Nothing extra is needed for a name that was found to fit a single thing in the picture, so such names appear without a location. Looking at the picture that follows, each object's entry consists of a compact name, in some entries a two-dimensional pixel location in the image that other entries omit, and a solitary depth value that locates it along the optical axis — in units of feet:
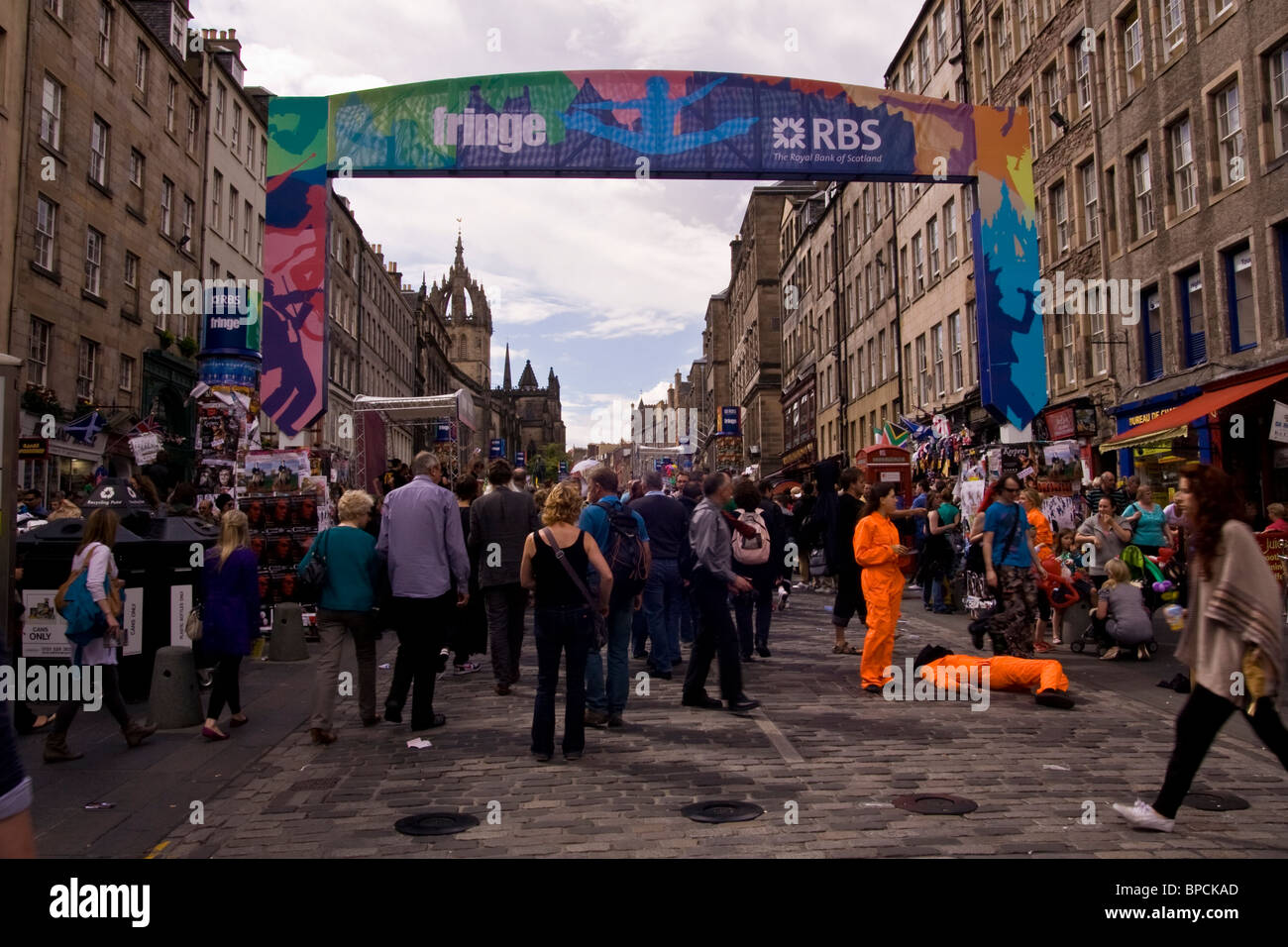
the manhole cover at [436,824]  16.37
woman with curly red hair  15.08
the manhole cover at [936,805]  16.98
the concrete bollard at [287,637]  37.65
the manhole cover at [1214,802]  17.38
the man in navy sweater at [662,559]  32.58
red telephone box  76.18
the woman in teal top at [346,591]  24.13
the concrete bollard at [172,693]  25.63
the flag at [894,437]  90.43
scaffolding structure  71.77
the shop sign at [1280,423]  45.52
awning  51.98
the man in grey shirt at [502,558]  29.76
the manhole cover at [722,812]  16.71
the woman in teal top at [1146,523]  41.39
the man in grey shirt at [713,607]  26.08
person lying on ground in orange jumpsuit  27.22
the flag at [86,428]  71.41
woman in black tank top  21.38
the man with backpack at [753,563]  33.68
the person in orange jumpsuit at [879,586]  28.99
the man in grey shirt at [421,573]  25.00
